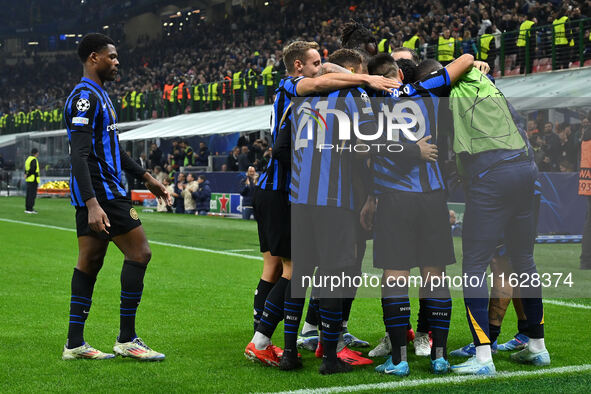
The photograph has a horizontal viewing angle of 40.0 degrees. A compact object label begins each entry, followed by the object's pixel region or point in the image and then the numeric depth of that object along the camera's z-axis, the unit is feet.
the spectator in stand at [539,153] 47.50
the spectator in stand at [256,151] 72.18
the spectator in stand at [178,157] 87.04
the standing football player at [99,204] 15.96
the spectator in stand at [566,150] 47.91
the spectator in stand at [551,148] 48.06
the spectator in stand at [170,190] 78.38
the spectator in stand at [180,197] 77.10
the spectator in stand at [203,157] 84.79
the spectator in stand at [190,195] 74.95
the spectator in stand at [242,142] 77.46
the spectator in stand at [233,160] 73.72
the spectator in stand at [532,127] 50.55
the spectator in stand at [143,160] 93.41
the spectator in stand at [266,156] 64.80
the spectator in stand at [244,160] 71.77
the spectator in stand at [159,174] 85.71
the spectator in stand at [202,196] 74.13
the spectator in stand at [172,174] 80.74
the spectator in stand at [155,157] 93.43
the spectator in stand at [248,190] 64.13
